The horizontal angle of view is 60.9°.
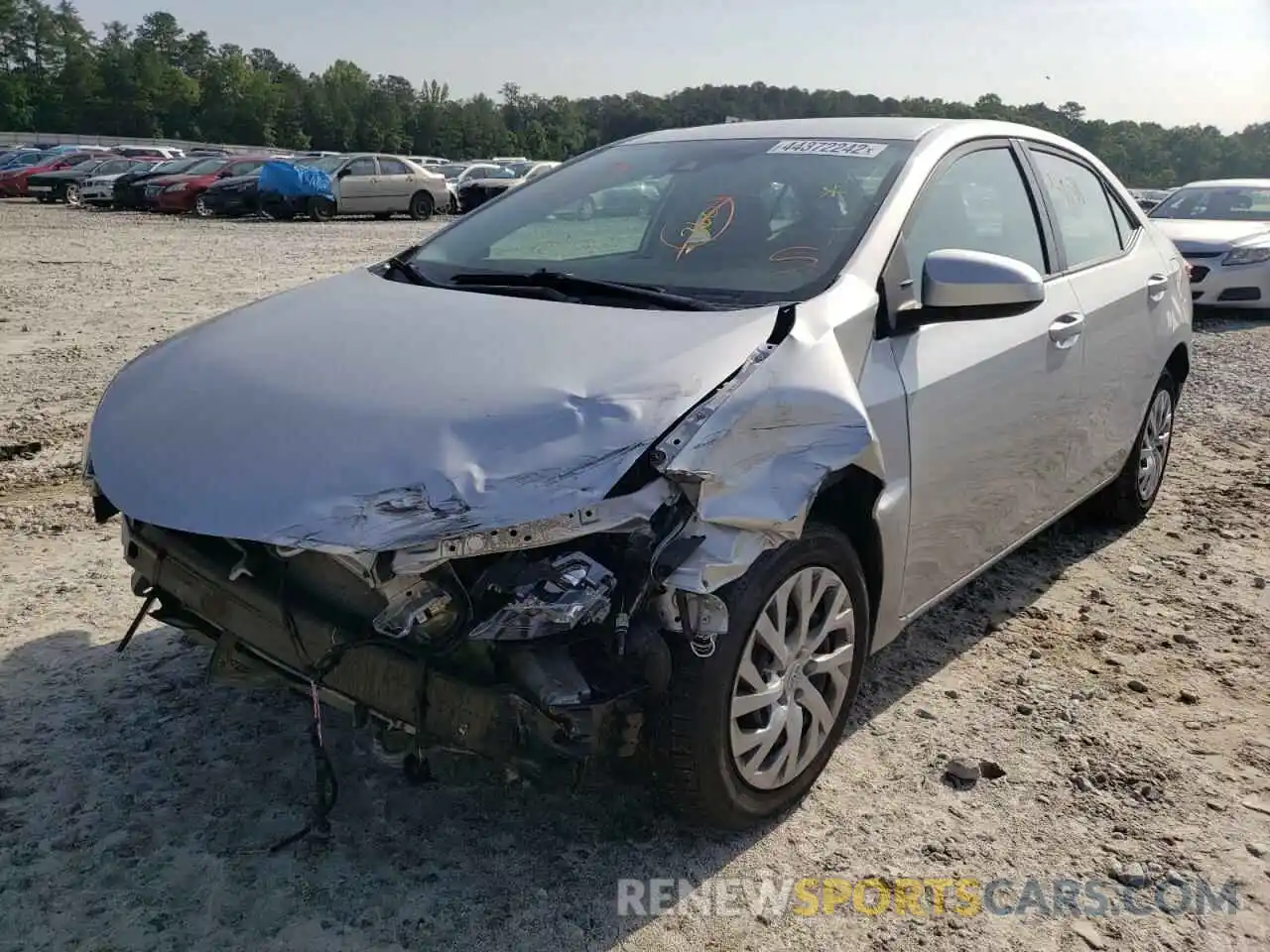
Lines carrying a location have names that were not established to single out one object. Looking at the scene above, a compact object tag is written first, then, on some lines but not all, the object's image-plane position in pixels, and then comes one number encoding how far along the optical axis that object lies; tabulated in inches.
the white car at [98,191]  1093.1
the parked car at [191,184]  1007.6
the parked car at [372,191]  977.5
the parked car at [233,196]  977.5
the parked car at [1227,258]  452.8
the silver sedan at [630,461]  88.6
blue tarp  965.2
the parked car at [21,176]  1251.8
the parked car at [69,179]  1162.0
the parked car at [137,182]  1062.5
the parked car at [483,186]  1032.8
